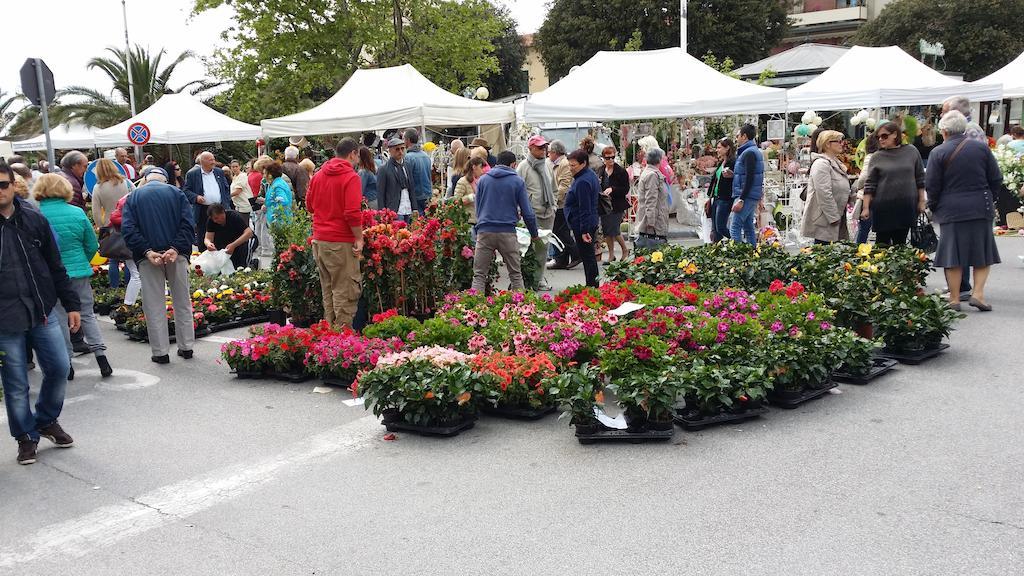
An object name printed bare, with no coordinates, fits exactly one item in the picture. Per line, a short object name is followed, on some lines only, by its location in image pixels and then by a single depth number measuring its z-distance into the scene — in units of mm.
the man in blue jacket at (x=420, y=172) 12367
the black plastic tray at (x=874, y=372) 6266
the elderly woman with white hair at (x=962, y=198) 8188
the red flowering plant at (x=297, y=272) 8562
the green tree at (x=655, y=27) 39594
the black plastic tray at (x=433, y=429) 5520
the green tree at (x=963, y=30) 40375
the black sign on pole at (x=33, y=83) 11344
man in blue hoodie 8695
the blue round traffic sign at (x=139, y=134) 16797
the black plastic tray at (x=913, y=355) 6730
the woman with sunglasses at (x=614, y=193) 12102
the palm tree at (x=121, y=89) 33719
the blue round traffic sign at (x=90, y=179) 15443
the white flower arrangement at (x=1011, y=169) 13219
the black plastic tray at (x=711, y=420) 5417
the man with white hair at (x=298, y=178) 13883
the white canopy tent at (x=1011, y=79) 15273
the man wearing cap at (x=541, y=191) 10391
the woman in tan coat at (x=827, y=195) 9219
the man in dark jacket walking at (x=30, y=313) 5137
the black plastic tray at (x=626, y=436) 5242
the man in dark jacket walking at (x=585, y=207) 9828
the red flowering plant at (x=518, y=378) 5773
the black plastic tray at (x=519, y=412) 5781
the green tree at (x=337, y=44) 26594
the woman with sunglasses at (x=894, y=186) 8516
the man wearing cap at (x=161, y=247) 7621
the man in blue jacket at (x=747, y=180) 10750
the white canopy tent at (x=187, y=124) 17562
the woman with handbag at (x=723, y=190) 11305
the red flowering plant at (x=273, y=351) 7160
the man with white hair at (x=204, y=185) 11820
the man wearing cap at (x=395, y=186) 11414
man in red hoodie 7523
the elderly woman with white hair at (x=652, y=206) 11453
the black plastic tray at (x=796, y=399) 5762
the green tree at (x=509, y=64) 49781
